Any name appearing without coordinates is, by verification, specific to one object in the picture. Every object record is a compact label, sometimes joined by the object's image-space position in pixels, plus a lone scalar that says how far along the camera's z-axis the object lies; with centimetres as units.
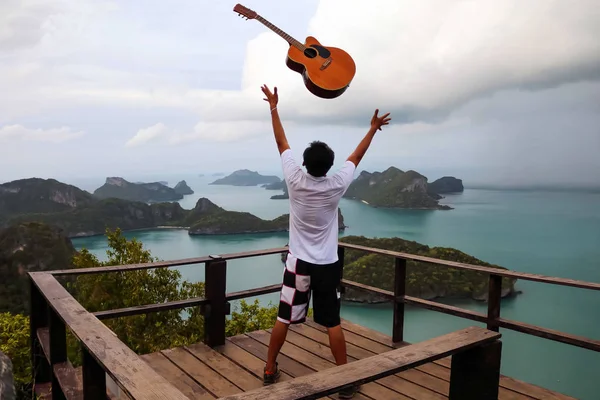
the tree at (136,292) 1425
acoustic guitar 286
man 251
